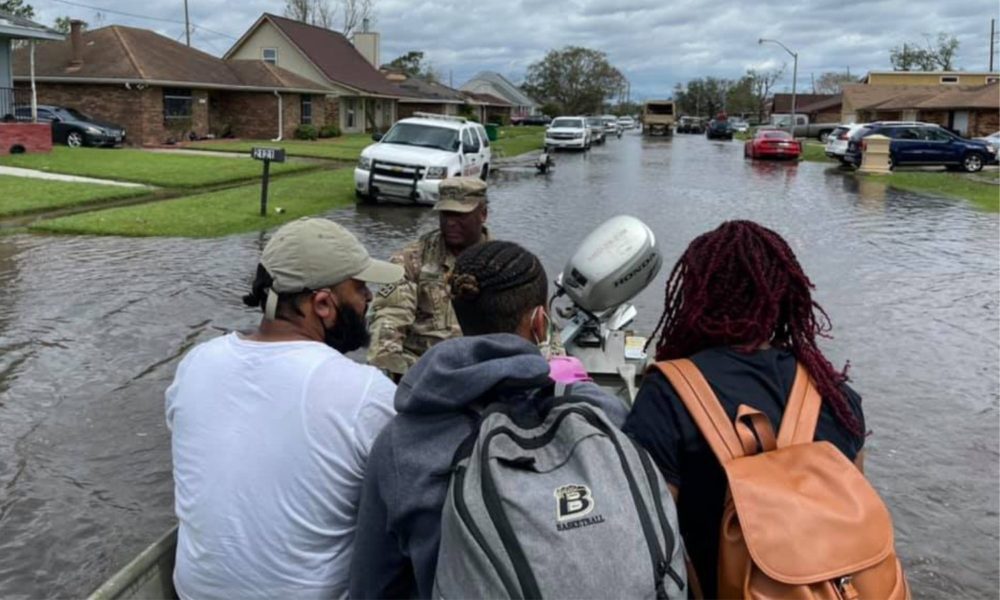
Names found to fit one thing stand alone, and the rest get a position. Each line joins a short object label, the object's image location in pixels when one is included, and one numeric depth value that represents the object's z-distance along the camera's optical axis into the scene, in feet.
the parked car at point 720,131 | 239.50
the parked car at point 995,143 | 117.08
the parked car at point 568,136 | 150.20
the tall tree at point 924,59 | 332.19
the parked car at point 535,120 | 327.06
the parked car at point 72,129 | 103.45
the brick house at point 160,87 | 116.98
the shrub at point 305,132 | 140.05
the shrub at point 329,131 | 148.50
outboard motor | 15.87
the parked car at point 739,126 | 298.06
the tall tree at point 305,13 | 250.98
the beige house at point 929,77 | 272.31
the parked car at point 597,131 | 193.36
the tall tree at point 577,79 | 403.75
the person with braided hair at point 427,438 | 6.48
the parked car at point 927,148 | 111.96
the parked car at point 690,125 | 322.14
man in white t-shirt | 7.64
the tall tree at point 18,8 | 203.44
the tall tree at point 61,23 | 227.16
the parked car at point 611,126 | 250.98
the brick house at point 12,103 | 83.10
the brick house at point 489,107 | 279.49
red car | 130.93
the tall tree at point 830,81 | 435.16
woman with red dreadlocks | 7.14
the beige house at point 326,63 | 163.84
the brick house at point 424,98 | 206.96
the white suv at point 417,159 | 61.93
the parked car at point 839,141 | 120.02
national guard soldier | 14.44
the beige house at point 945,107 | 179.52
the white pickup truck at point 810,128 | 230.68
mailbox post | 51.01
